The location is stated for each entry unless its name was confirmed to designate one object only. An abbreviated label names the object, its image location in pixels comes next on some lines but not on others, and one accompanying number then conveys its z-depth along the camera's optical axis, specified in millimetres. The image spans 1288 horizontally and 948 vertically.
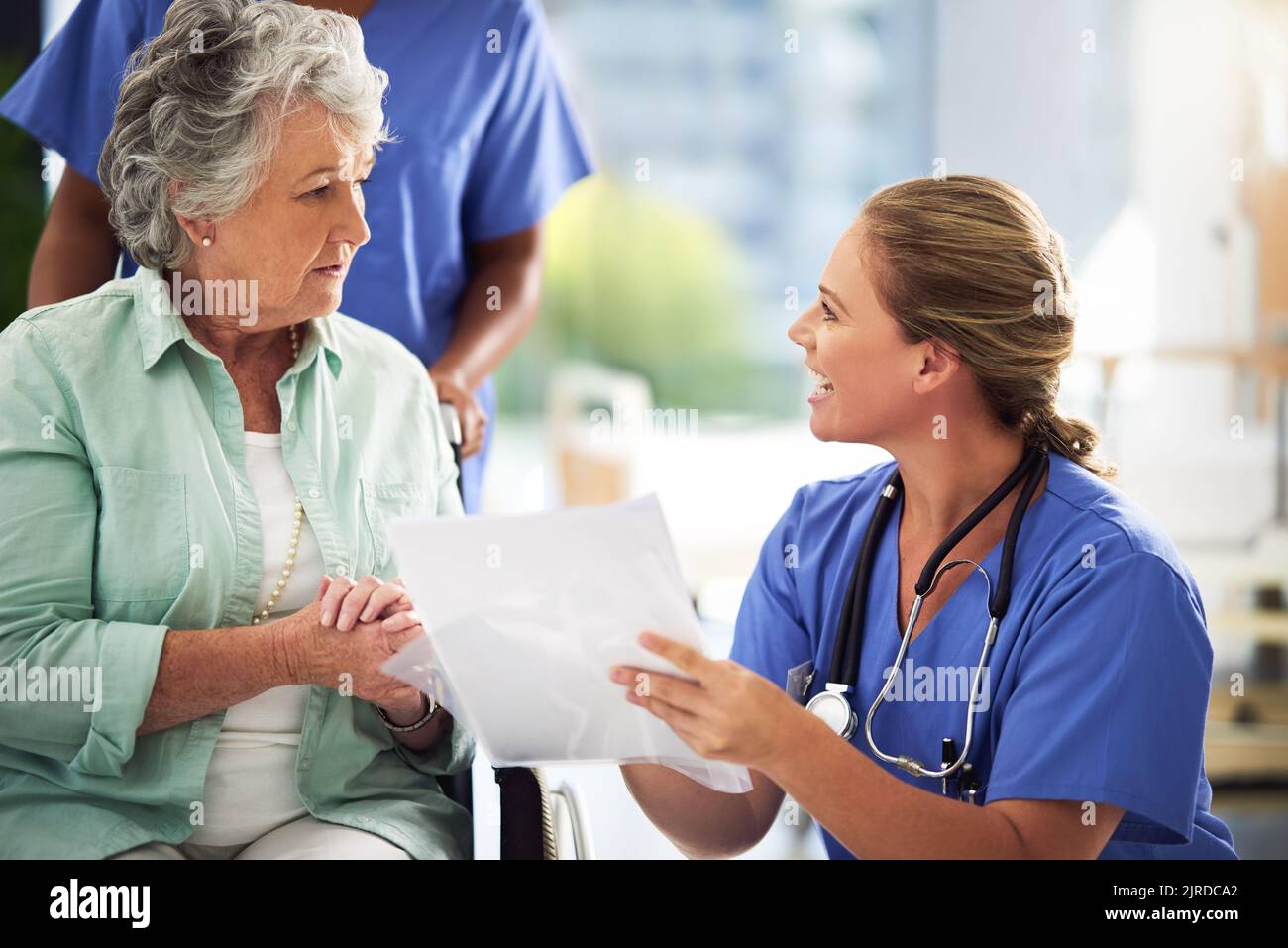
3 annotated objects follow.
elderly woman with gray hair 1215
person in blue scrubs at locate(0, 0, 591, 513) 1530
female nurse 1112
